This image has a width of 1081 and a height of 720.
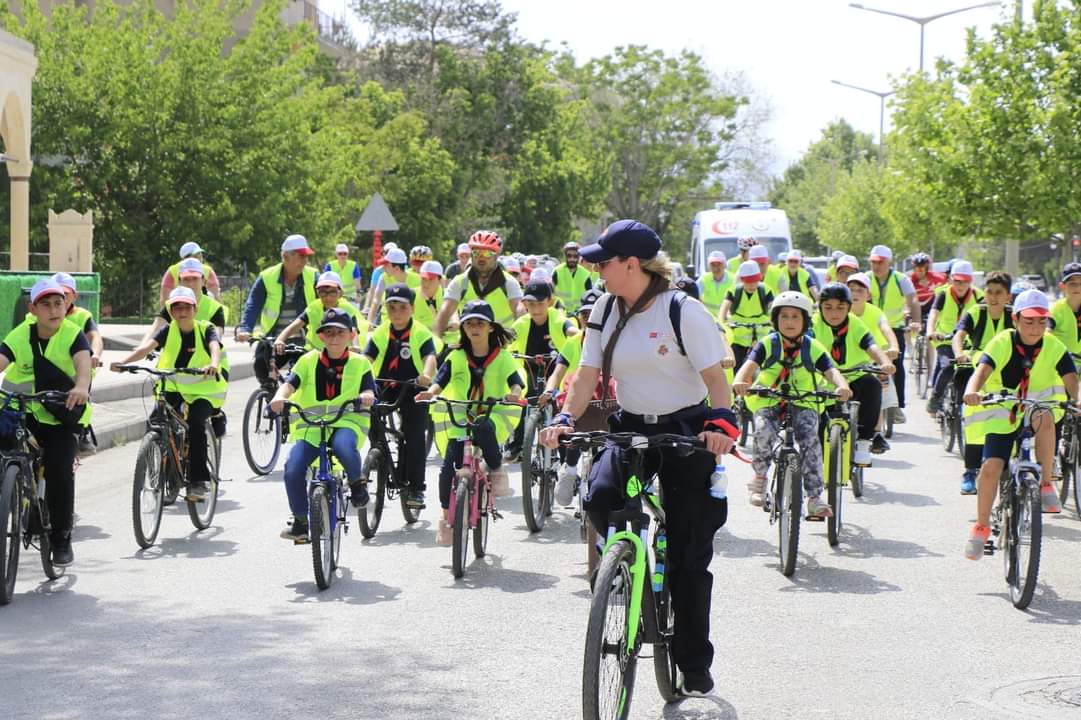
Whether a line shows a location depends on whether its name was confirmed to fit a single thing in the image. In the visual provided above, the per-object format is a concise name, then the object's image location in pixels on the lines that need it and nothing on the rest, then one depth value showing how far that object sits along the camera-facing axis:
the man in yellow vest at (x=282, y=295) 14.16
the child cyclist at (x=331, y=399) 9.49
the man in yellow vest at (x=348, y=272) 19.91
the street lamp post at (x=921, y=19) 50.66
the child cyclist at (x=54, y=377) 9.52
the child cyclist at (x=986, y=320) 13.68
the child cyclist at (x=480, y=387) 10.27
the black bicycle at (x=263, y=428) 14.18
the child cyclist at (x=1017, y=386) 9.31
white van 36.50
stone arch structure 29.61
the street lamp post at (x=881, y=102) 68.45
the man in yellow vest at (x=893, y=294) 17.34
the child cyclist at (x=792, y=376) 10.41
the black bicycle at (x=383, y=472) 10.99
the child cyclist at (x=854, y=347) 11.90
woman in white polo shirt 6.34
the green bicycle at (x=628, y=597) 5.57
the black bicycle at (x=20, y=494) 8.67
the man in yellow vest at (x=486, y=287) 13.23
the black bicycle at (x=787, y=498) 9.59
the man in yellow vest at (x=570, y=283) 18.45
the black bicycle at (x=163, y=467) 10.42
